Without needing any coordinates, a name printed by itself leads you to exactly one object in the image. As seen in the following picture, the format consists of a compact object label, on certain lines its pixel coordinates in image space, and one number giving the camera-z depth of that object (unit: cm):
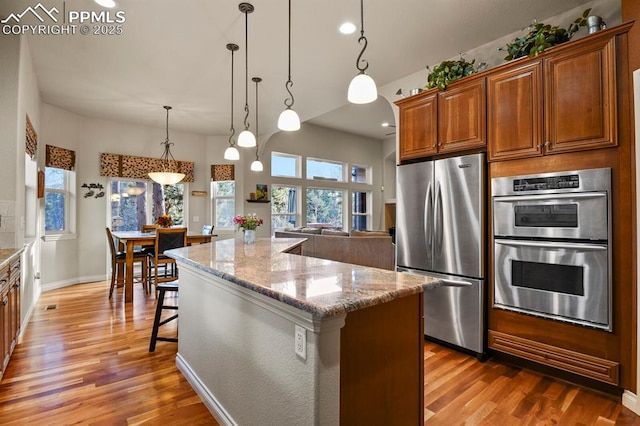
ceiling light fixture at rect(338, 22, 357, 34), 298
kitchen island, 121
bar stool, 281
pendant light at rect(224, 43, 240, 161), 378
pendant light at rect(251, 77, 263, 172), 488
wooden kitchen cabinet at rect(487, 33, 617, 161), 219
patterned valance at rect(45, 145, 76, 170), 512
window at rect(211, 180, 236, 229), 725
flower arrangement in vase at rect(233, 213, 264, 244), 329
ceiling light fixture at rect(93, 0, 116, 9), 261
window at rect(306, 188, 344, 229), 813
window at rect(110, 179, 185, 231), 626
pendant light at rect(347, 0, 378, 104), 197
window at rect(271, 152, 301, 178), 750
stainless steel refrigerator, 277
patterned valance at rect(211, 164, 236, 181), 708
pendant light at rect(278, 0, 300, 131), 250
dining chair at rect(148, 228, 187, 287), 461
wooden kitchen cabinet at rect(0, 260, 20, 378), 232
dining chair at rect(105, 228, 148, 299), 474
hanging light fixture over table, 534
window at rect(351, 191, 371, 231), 902
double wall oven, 220
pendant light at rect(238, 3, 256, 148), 271
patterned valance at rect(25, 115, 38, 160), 363
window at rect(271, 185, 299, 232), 761
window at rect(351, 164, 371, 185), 909
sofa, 561
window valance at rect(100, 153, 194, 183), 597
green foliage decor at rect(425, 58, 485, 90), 304
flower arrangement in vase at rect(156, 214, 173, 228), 498
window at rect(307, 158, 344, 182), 808
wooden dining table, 451
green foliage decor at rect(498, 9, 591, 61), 245
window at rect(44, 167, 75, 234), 531
